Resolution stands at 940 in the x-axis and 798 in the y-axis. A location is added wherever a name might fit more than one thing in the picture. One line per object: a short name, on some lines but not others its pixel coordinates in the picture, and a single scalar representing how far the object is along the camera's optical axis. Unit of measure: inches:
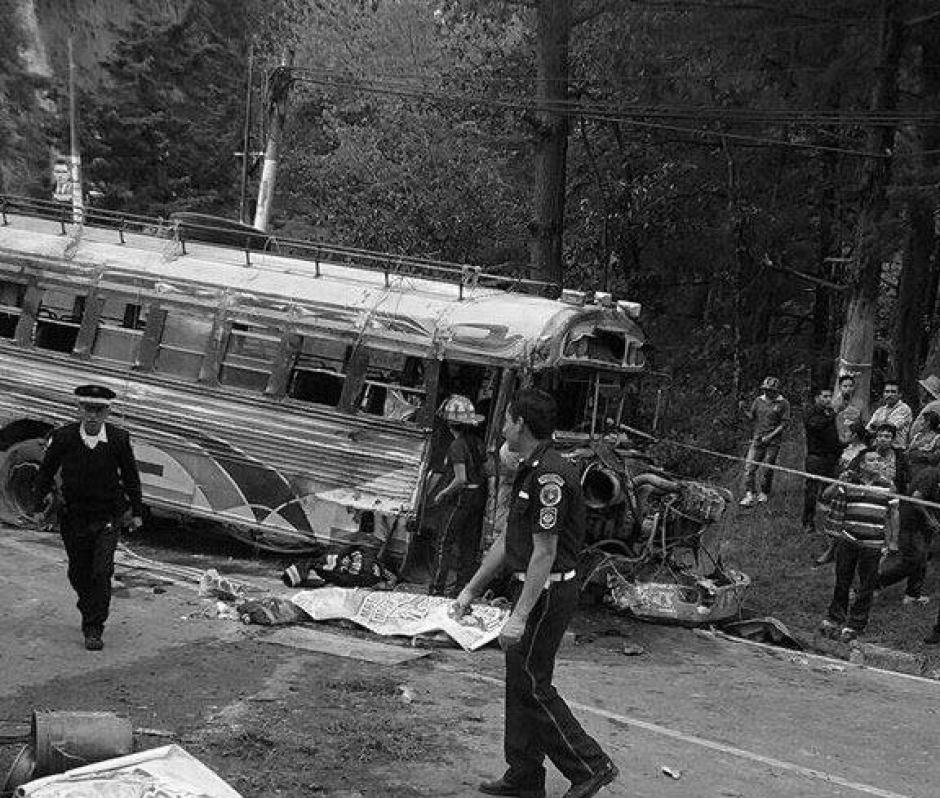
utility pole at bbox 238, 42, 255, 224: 934.9
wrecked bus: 450.6
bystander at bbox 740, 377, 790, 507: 634.2
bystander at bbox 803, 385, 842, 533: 564.4
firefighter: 424.5
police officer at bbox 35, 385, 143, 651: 340.5
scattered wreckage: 429.4
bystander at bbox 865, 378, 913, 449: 527.5
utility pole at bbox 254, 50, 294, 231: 855.1
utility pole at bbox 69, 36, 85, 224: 994.7
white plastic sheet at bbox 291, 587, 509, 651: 377.7
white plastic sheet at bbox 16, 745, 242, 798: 205.8
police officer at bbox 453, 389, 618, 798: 231.6
